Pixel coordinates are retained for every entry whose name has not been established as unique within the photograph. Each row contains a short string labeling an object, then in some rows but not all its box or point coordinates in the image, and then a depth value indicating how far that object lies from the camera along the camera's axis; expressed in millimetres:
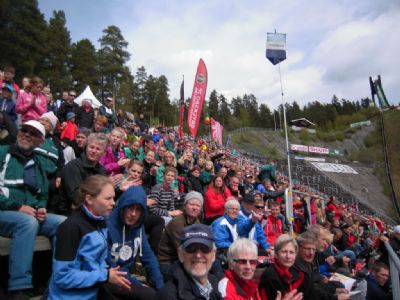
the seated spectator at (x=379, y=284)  4020
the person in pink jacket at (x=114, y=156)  4582
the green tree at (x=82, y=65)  38500
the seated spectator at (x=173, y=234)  3494
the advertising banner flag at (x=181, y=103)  14684
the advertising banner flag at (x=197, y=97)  12680
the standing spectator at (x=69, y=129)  5976
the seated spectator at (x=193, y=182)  7145
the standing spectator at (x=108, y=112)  9703
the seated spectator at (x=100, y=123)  6836
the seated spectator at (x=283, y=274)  3080
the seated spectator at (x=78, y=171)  3266
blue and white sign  11509
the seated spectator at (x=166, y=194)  4800
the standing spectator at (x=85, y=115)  8555
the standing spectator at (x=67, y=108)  8415
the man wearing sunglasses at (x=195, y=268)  1999
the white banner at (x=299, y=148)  40272
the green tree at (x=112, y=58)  44031
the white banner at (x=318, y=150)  47547
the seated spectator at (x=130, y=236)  2752
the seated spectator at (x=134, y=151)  6561
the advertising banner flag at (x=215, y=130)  22328
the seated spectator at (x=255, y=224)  4977
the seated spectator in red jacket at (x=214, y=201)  5906
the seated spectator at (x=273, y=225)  6434
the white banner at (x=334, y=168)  45844
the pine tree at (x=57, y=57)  32375
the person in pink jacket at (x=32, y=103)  6008
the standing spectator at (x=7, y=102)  5504
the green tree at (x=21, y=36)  27547
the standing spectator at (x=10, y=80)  6129
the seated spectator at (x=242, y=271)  2617
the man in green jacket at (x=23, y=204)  2586
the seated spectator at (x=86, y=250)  2094
